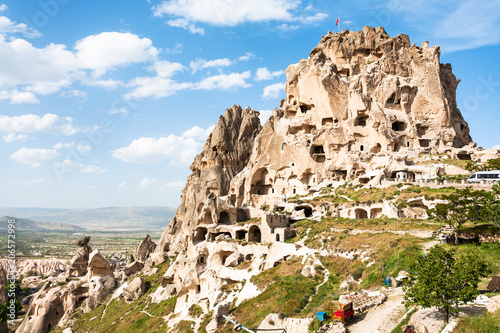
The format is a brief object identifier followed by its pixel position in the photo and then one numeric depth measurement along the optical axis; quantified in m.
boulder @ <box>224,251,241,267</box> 43.28
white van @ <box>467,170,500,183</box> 42.19
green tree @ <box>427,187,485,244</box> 26.95
